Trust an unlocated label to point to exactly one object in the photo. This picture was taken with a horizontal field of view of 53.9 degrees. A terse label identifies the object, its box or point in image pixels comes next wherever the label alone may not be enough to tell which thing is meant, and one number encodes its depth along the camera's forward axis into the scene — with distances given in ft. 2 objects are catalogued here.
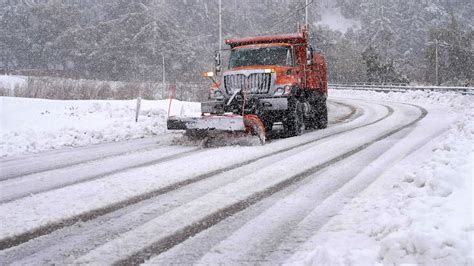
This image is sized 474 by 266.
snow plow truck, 35.32
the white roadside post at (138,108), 47.34
